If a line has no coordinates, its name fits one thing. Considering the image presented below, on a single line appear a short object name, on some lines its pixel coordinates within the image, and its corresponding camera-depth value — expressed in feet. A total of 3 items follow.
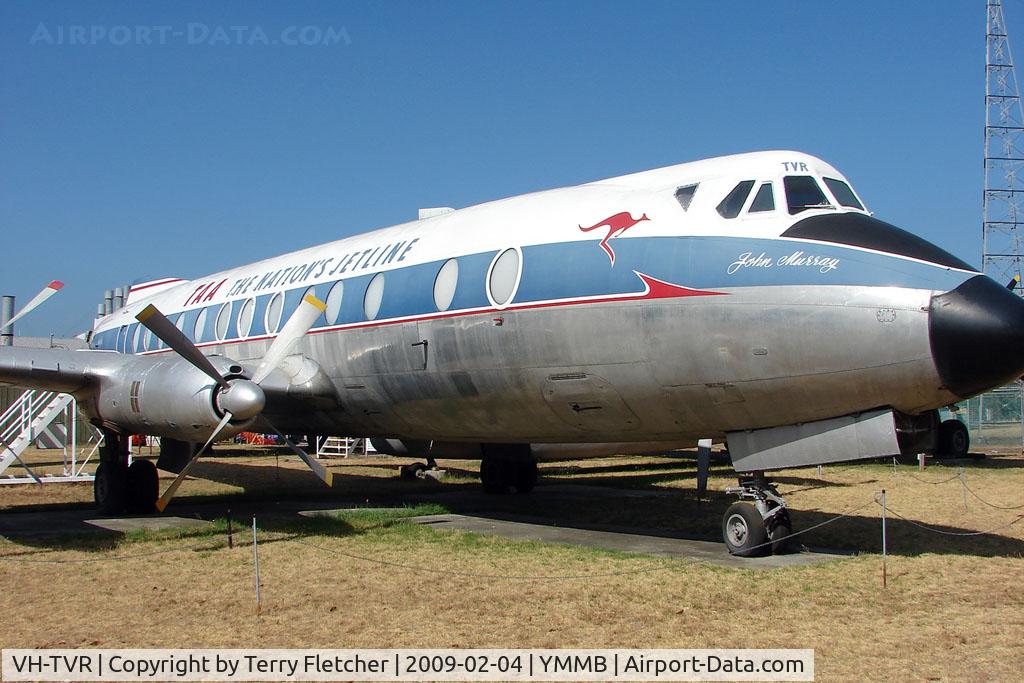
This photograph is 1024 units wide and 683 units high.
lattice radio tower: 178.50
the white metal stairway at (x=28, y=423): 60.80
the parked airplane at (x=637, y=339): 28.35
